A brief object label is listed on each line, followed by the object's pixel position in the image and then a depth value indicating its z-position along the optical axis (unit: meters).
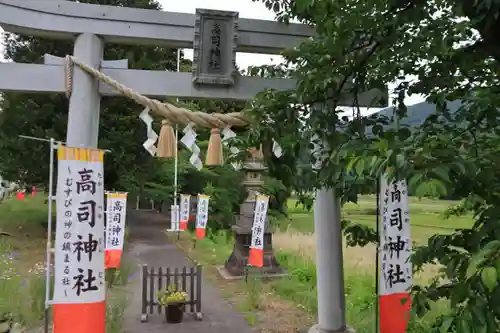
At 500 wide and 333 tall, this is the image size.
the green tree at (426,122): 1.35
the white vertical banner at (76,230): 3.46
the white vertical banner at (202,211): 12.43
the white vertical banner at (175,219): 14.74
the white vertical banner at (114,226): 8.04
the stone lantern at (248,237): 9.58
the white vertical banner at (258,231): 8.29
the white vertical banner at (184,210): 13.91
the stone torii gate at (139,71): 3.52
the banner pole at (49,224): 3.69
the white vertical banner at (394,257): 3.48
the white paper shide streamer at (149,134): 3.23
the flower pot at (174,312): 6.21
